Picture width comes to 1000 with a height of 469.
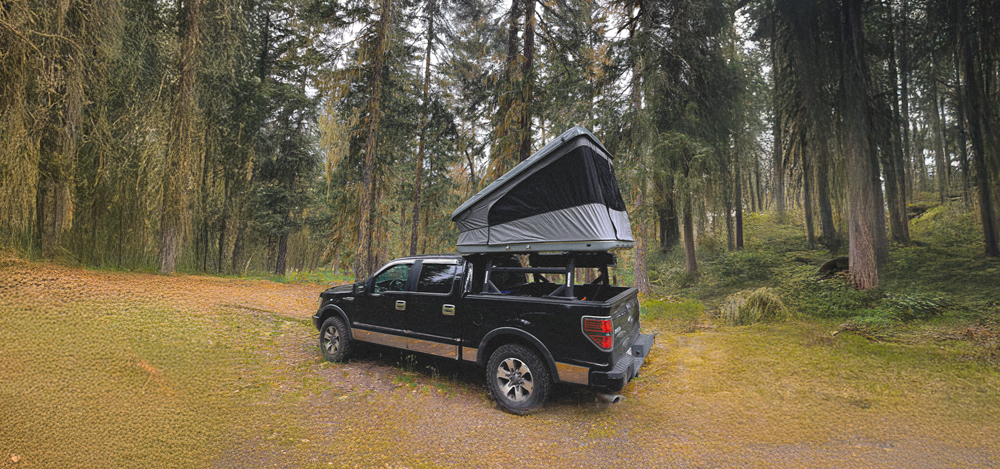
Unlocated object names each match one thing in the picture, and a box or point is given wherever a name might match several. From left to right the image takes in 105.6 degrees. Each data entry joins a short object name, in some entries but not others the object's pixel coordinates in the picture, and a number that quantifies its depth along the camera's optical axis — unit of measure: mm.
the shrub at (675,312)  9219
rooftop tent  4621
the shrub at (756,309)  8844
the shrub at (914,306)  7574
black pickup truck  3973
